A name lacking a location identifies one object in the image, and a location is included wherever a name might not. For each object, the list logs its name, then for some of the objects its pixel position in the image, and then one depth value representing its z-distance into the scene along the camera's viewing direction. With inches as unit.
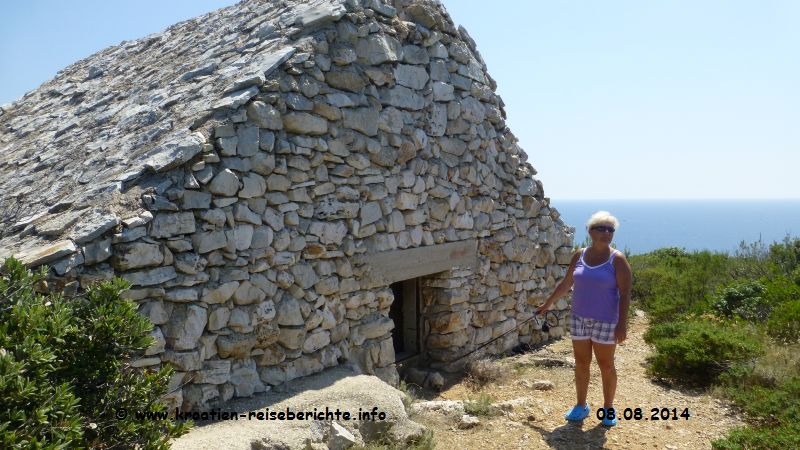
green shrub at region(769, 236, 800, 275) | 406.0
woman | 189.9
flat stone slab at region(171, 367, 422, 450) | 159.2
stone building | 173.3
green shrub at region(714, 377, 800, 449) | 183.6
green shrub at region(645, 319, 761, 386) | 253.3
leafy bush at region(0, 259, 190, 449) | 110.0
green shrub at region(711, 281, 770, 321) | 331.3
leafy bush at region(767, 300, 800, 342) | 282.8
